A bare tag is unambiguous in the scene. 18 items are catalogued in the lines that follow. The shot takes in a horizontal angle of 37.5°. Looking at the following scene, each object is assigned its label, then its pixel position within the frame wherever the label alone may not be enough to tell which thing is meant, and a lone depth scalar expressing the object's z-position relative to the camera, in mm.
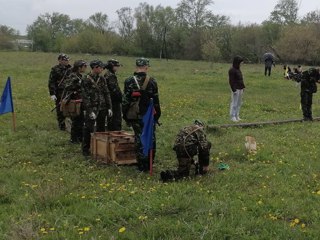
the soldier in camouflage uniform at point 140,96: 8859
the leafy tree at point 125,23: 99000
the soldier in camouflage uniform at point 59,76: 12828
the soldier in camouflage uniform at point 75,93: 11602
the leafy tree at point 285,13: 92125
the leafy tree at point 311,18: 82475
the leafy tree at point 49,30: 106125
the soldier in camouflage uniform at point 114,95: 11453
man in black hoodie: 15294
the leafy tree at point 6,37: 95688
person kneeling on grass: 8438
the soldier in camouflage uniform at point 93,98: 10203
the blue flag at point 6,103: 12867
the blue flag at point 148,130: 8664
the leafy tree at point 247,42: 74688
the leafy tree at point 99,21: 107781
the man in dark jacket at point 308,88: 15031
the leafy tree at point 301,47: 62969
